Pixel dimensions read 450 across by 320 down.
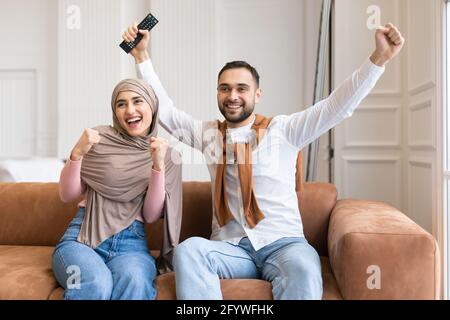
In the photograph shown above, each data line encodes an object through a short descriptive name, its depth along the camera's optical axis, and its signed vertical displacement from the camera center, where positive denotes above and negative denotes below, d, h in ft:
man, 5.02 -0.10
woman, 5.04 -0.35
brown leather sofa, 4.55 -0.99
